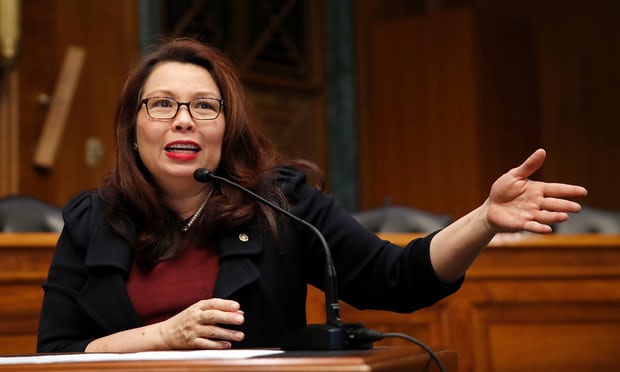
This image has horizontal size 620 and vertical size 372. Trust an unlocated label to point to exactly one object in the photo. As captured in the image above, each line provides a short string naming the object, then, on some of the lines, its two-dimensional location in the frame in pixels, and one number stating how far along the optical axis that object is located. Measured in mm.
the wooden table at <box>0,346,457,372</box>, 2537
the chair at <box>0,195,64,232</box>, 6301
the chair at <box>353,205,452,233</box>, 6863
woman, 4094
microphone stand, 3100
